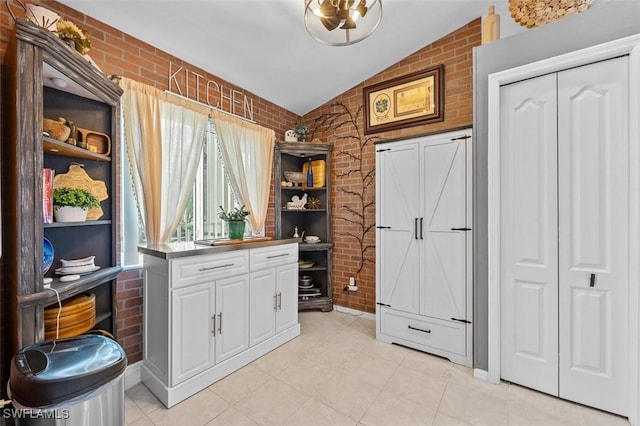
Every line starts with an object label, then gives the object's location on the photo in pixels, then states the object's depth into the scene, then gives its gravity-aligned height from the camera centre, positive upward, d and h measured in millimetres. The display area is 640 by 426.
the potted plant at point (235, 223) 2580 -109
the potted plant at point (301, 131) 3568 +1051
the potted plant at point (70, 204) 1571 +46
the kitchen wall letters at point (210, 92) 2445 +1191
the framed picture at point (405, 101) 2910 +1253
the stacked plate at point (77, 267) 1627 -336
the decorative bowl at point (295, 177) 3607 +456
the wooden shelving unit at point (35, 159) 1238 +283
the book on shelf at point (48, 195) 1450 +91
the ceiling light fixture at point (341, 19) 1759 +1310
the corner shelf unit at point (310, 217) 3504 -82
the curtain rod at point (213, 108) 2408 +1038
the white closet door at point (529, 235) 1903 -174
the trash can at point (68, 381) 984 -638
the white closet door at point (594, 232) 1703 -141
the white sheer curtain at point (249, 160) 2846 +576
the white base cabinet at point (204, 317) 1874 -821
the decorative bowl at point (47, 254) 1490 -232
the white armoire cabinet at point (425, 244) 2309 -303
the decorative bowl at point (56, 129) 1498 +463
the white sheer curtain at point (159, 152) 2111 +496
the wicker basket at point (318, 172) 3641 +525
